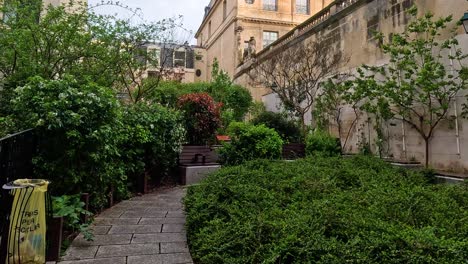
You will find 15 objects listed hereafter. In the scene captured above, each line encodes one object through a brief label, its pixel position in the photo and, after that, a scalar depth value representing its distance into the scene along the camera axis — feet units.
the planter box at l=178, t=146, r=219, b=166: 24.09
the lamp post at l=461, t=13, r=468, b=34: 17.55
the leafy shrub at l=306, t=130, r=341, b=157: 28.66
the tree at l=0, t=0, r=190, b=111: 19.71
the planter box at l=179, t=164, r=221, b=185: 22.89
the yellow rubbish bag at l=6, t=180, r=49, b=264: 8.30
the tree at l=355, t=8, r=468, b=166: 20.35
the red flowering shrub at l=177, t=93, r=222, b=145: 27.09
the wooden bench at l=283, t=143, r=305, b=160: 29.07
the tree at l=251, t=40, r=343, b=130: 35.04
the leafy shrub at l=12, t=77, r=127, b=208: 12.30
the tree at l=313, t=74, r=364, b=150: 29.04
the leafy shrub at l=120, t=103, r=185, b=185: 18.75
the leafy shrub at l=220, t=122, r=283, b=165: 23.58
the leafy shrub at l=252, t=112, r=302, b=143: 33.50
